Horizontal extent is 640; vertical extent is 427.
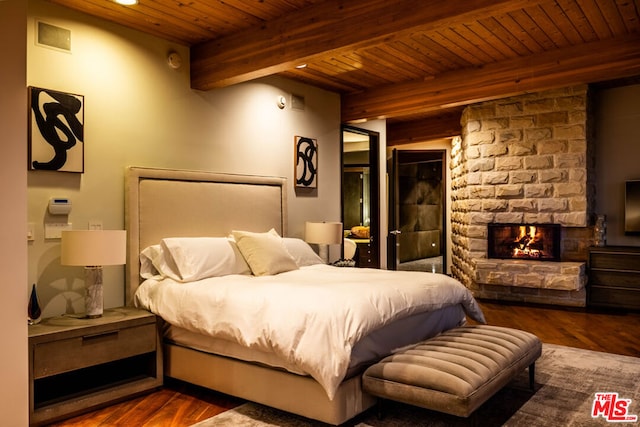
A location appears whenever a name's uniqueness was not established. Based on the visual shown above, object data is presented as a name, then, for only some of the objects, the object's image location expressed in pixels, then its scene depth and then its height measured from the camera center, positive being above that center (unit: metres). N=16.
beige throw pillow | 3.90 -0.35
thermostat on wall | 3.32 +0.03
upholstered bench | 2.41 -0.83
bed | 2.64 -0.58
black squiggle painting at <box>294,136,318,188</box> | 5.36 +0.52
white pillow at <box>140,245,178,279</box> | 3.68 -0.40
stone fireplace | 5.96 +0.33
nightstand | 2.81 -0.90
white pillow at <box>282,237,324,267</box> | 4.46 -0.38
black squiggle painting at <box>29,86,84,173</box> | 3.26 +0.53
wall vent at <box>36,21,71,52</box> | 3.30 +1.16
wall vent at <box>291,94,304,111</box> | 5.35 +1.16
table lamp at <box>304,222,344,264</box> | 5.14 -0.24
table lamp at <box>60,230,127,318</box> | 3.09 -0.26
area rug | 2.80 -1.17
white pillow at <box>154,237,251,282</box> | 3.60 -0.37
